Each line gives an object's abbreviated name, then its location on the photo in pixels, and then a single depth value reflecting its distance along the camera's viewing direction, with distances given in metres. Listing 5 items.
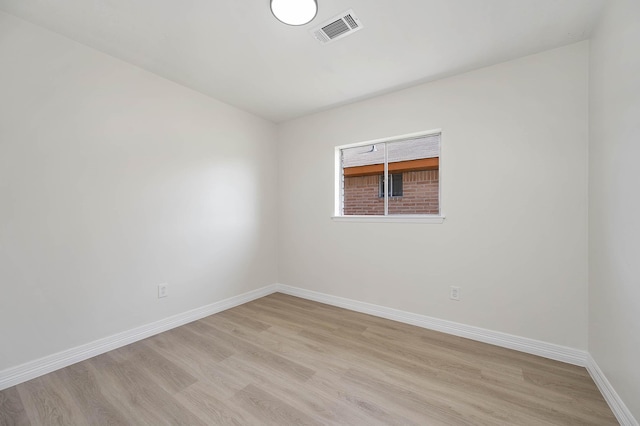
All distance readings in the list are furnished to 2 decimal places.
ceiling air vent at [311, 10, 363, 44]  1.75
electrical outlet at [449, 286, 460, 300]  2.45
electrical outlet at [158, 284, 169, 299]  2.52
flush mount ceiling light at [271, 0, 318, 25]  1.59
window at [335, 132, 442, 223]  2.74
